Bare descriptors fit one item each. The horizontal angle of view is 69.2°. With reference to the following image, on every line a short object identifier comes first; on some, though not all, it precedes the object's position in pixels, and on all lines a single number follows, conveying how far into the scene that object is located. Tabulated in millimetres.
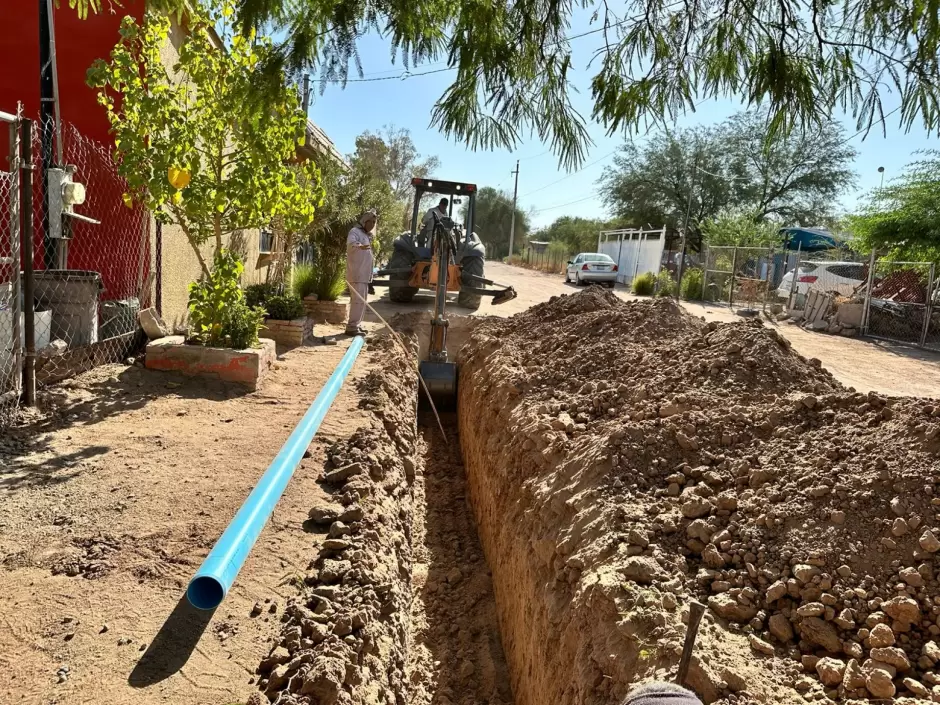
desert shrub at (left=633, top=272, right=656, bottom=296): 24141
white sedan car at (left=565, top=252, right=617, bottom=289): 27531
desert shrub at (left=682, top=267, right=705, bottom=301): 22578
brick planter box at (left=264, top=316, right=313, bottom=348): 9094
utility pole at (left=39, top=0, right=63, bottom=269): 6078
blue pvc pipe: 2734
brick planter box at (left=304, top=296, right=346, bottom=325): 11523
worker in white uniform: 10039
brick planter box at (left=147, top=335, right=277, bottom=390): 6449
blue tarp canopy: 26875
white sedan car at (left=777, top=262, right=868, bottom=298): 17703
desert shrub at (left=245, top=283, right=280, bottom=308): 9453
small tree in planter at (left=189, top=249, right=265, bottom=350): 6582
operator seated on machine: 10512
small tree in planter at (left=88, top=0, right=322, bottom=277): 5836
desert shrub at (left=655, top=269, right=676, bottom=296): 23156
